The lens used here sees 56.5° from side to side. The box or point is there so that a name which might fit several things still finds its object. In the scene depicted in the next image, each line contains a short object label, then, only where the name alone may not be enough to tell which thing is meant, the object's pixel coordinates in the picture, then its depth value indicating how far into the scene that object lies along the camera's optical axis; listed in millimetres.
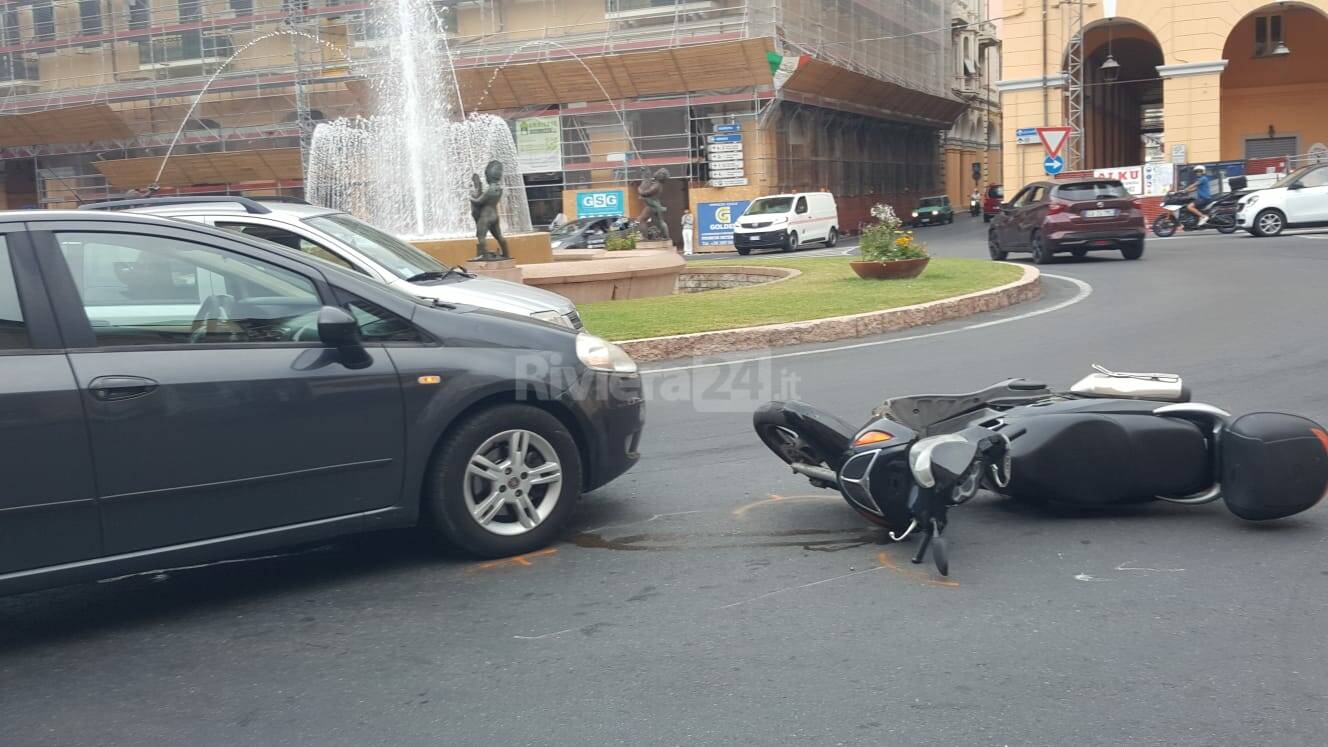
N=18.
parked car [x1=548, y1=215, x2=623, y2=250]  36125
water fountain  22391
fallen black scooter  4984
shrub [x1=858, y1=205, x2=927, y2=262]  17438
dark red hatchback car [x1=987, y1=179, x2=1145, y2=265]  21875
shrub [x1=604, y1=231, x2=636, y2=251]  21672
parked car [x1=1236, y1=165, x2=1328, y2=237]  26500
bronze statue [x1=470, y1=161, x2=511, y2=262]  14688
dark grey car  4395
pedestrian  41750
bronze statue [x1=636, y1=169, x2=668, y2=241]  23531
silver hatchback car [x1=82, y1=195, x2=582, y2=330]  9031
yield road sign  31156
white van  36031
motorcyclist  29812
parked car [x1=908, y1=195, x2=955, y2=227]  51312
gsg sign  43031
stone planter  17375
